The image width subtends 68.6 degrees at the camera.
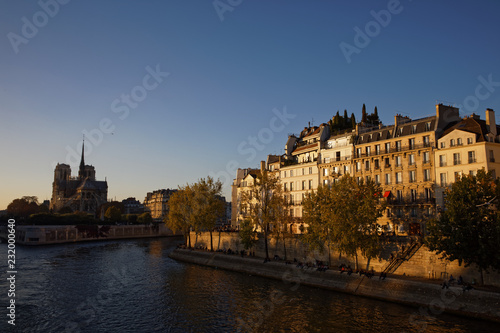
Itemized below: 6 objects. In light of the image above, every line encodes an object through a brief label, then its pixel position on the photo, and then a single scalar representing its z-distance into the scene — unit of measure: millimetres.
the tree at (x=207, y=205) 78000
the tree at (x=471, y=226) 36169
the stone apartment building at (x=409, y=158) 51250
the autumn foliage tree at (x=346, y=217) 47406
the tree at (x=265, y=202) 62562
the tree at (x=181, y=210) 81625
